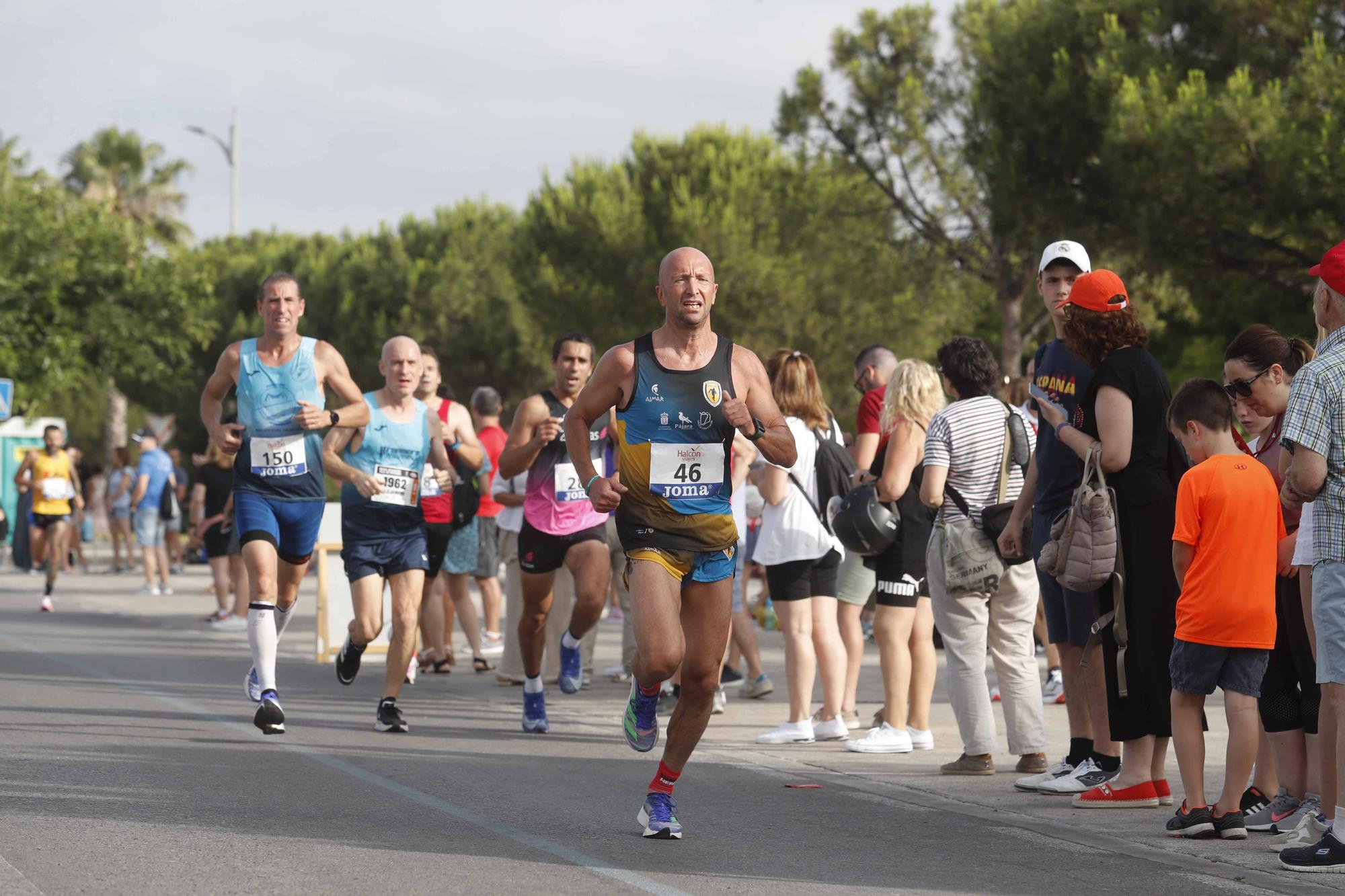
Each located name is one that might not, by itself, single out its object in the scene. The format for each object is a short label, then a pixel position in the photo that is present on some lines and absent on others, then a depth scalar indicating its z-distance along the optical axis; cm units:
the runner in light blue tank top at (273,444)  1773
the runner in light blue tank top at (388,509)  1819
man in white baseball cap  1442
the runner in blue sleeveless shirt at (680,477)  1252
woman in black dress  1376
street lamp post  11102
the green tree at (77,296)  6675
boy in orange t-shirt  1240
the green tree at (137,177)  12775
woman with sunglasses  1279
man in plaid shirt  1110
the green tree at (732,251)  7556
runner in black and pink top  1845
